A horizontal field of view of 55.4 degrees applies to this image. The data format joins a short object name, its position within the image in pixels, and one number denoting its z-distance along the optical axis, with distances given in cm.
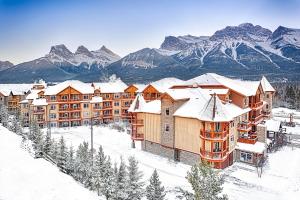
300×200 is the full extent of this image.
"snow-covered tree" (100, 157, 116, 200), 2694
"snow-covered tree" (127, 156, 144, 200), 2622
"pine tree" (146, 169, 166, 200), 2405
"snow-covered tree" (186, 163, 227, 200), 1880
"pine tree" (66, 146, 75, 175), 3553
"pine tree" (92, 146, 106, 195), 2928
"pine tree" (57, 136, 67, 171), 3600
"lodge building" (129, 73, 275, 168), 3864
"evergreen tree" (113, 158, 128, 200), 2617
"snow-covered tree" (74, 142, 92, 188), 3305
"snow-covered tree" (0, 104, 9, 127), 6283
